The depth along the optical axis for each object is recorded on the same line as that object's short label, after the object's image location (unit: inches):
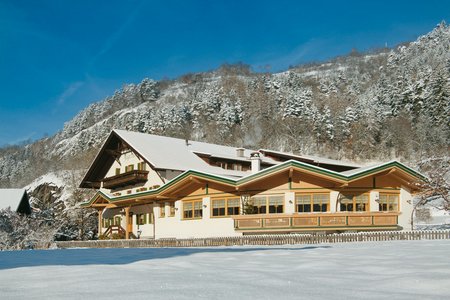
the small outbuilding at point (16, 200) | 1892.2
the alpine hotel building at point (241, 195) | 1051.3
